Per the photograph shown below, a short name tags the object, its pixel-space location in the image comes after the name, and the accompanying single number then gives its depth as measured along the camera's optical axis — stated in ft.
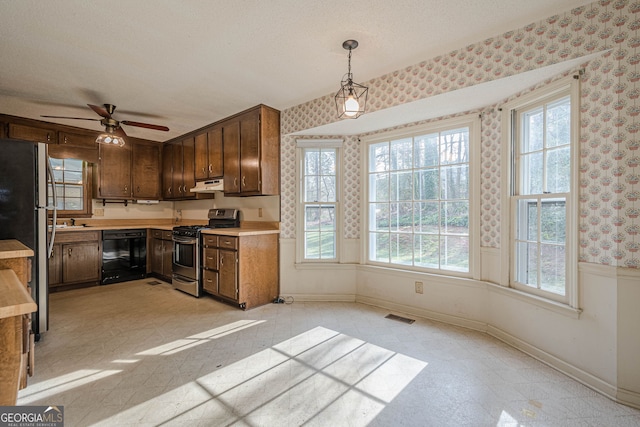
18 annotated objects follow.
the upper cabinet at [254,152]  11.78
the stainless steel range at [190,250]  12.65
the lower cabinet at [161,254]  15.01
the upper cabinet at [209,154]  13.65
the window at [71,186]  14.78
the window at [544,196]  7.00
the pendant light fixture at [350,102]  6.70
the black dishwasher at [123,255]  14.83
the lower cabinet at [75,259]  13.37
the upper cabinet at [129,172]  15.53
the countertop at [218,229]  11.44
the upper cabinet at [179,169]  15.44
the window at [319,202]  12.24
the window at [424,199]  9.71
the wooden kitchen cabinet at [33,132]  12.60
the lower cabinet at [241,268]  11.09
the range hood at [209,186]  13.38
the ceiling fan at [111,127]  10.51
